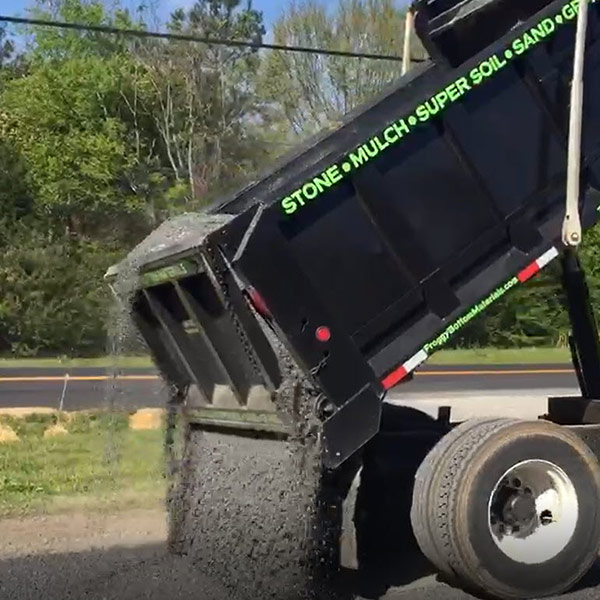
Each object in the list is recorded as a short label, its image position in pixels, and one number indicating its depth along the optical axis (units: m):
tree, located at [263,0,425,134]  39.81
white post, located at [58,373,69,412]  16.47
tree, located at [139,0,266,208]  41.75
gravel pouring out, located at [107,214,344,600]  5.85
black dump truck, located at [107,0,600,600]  5.78
